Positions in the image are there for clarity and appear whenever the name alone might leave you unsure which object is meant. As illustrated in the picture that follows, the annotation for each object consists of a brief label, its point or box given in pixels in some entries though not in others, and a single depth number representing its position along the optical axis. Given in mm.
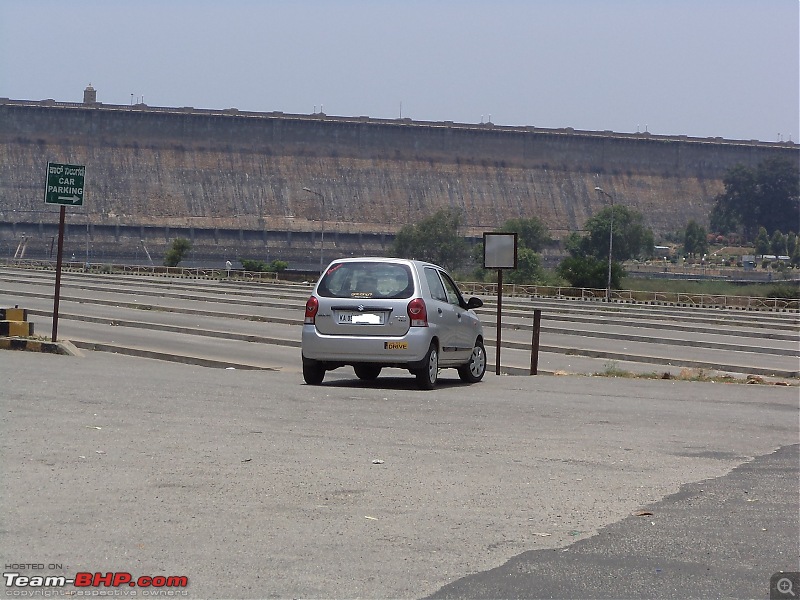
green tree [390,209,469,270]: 134750
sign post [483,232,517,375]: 20250
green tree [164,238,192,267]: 111956
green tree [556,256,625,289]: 81625
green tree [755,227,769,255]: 156500
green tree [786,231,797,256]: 153900
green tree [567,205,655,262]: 132038
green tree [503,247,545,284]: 98938
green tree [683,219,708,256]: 150000
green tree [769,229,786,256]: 153500
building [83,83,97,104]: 165750
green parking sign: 20031
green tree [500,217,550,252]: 139875
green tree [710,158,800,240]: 163875
